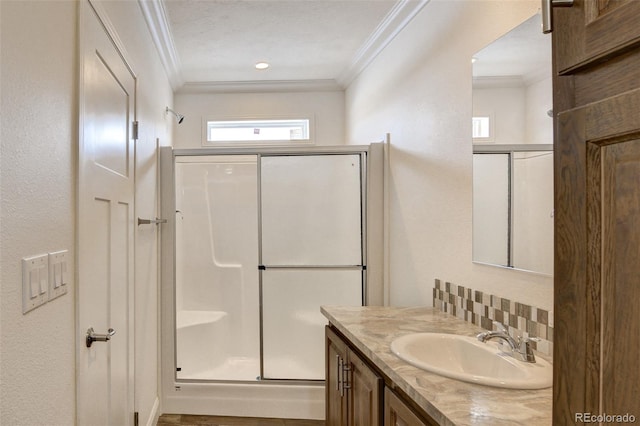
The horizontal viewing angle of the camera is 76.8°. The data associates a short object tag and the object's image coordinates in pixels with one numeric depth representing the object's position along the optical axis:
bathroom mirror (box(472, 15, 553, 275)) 1.40
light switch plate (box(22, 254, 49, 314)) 0.94
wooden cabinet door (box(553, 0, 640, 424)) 0.49
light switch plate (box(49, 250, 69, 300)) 1.09
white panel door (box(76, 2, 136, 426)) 1.32
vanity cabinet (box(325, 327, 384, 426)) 1.42
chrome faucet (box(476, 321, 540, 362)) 1.32
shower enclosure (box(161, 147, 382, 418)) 2.78
